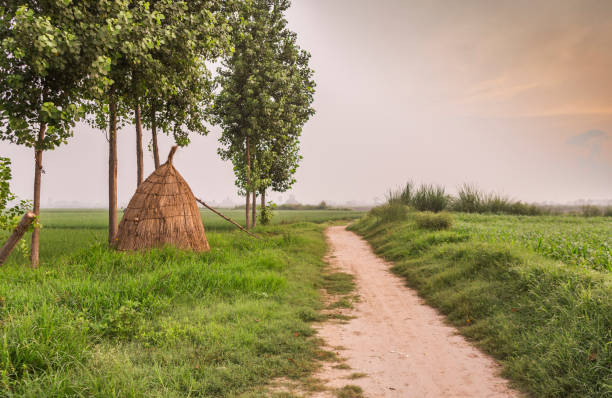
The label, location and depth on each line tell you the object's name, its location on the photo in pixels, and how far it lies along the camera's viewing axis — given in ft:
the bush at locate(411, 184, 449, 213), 76.18
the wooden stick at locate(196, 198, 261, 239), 40.42
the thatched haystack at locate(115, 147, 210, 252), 32.53
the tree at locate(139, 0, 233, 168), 34.73
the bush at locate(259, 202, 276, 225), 75.31
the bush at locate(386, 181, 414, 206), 78.43
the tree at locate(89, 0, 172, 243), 28.25
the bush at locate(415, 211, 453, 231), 48.40
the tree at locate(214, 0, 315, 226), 58.95
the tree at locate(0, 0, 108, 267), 23.86
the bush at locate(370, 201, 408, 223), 64.99
